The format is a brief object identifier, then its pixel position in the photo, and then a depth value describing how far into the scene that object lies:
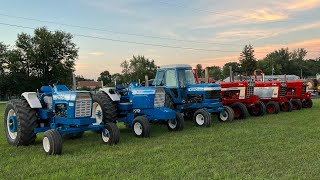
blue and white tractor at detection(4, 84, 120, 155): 5.63
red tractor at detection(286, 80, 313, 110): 12.08
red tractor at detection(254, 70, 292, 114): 11.33
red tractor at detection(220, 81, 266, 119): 10.51
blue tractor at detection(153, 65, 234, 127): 8.99
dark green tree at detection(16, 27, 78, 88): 36.38
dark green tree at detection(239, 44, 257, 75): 49.38
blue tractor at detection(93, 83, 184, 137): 7.24
